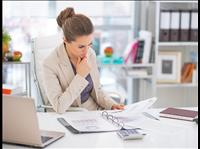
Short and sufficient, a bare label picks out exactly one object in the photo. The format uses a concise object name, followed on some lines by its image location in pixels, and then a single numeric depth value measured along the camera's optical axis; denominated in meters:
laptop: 1.43
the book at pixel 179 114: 1.94
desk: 1.54
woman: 2.06
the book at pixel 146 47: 3.41
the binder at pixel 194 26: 3.44
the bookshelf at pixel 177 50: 3.44
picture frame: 3.53
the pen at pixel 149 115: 1.96
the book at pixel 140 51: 3.44
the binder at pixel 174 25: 3.41
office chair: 2.37
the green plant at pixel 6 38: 2.85
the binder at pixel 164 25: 3.40
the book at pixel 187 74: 3.59
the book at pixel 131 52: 3.42
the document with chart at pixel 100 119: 1.72
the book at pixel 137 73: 3.44
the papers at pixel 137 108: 1.93
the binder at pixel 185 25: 3.43
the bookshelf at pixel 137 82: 3.46
